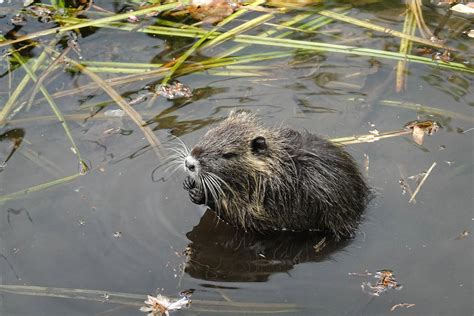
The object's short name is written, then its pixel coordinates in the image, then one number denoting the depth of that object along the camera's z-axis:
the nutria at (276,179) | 9.45
